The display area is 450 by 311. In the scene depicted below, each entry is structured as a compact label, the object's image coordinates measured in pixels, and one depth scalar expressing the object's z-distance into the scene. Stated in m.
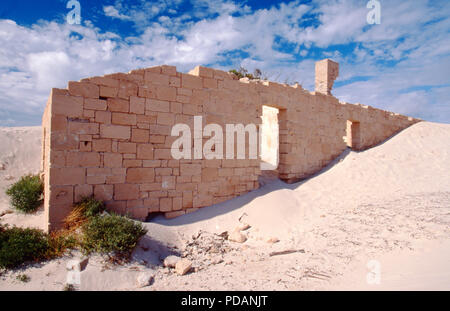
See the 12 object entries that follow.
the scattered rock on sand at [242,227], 6.44
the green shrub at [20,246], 4.21
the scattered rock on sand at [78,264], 4.21
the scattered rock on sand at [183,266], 4.62
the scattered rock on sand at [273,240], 5.86
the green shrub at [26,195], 7.40
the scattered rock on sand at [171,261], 4.86
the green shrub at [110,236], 4.56
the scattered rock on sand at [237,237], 6.01
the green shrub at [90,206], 5.32
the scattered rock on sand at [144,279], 4.24
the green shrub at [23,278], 3.99
